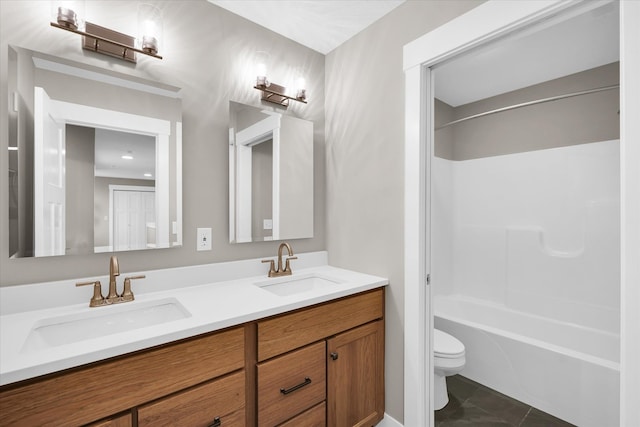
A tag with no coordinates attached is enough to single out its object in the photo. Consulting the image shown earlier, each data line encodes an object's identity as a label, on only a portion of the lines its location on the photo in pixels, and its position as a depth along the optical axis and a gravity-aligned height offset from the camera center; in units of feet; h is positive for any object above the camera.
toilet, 5.96 -3.05
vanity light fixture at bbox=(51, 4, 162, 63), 3.92 +2.61
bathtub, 5.23 -3.09
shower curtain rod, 5.96 +2.56
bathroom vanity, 2.63 -1.76
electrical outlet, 5.19 -0.45
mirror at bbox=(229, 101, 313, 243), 5.59 +0.81
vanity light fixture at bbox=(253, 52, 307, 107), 5.75 +2.61
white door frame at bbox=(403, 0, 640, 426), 3.03 +0.54
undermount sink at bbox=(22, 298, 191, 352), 3.43 -1.40
